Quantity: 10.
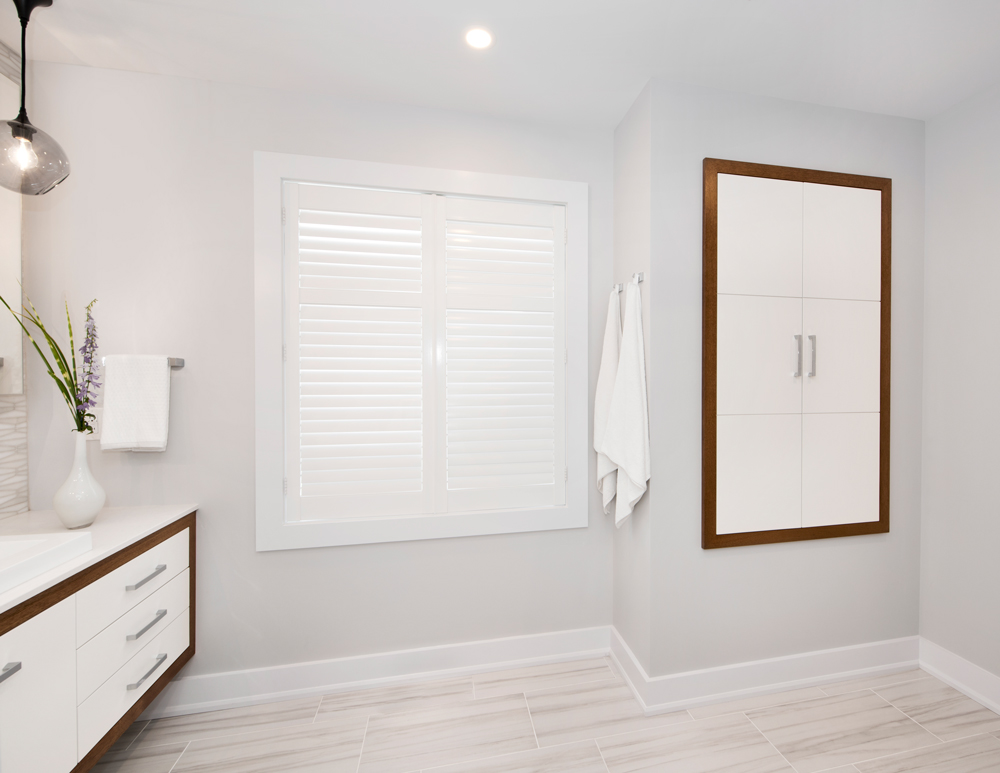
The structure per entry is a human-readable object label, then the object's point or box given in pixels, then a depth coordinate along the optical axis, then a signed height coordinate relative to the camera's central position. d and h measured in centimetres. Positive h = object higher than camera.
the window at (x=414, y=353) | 188 +12
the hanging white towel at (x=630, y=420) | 183 -16
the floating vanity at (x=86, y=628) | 105 -71
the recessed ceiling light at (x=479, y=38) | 156 +120
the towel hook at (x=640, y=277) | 187 +44
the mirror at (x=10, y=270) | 156 +38
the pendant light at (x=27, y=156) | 139 +71
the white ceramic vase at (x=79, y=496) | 143 -38
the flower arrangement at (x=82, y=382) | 149 +0
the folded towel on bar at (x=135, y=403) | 165 -9
